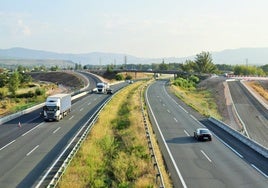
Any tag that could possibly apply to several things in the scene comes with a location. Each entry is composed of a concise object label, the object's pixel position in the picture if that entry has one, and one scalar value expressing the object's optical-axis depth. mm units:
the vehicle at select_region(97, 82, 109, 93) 93062
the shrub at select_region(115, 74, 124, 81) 178000
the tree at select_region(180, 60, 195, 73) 195400
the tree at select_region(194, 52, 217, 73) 192450
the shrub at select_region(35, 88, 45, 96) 97125
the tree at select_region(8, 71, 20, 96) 98094
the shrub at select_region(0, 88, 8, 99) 96375
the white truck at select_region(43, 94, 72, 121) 45719
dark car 37906
